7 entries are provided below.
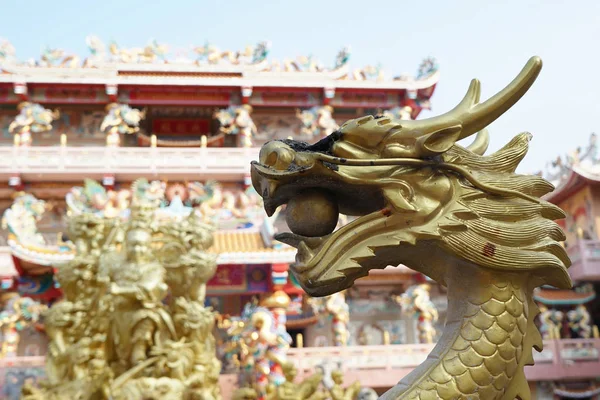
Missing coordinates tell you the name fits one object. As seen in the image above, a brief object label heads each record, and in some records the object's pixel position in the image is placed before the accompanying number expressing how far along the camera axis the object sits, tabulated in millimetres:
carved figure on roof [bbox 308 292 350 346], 8914
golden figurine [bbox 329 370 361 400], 4301
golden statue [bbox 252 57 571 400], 1017
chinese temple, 7938
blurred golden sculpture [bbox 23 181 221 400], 4598
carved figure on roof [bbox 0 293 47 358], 8273
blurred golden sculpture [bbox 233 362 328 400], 4152
